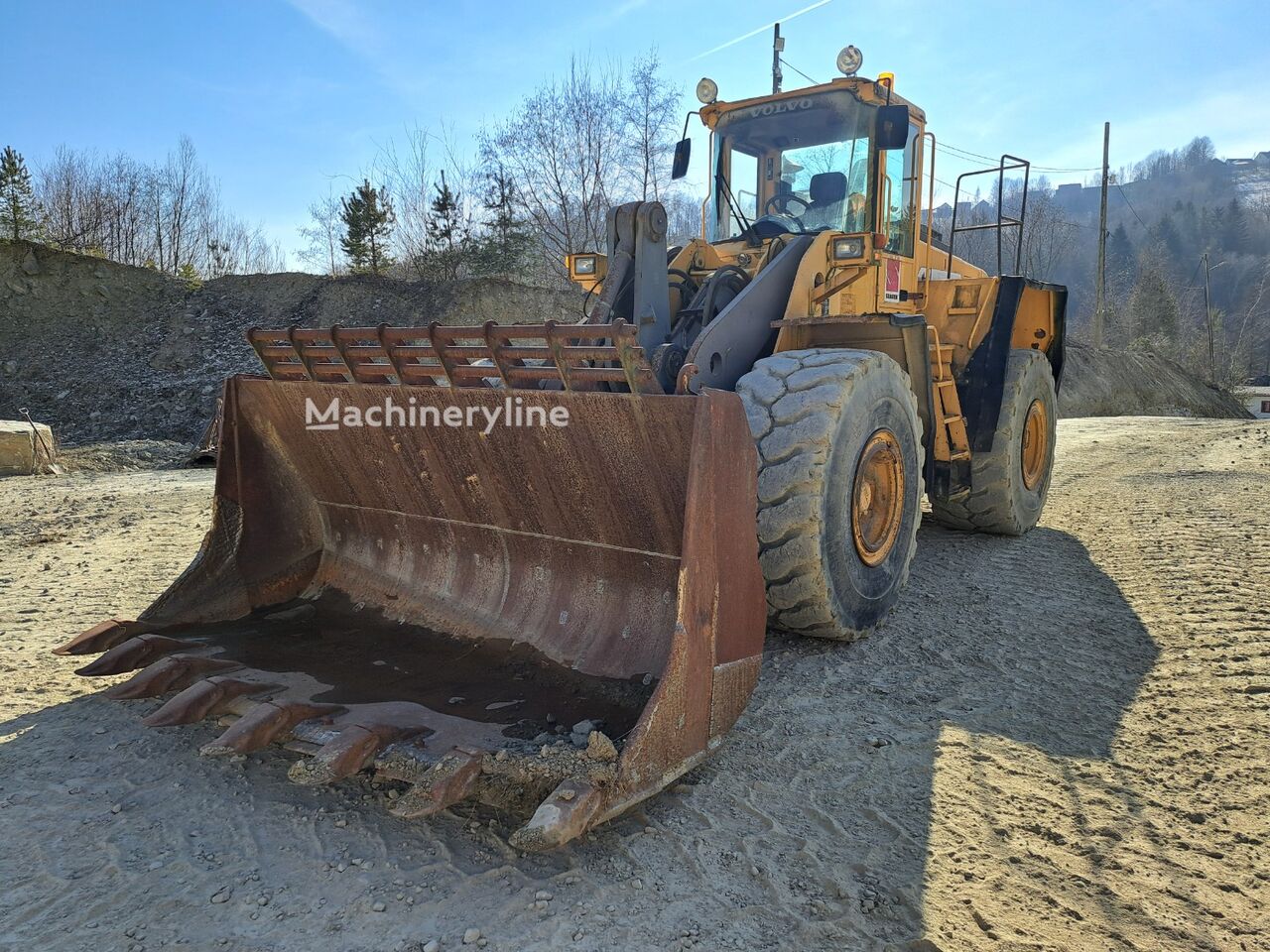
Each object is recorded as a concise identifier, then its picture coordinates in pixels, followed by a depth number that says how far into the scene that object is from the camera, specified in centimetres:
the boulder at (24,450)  1112
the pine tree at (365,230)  2497
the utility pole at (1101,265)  2913
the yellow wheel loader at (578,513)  271
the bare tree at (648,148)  2612
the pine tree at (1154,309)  5062
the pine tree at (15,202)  2172
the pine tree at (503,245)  2520
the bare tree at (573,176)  2639
